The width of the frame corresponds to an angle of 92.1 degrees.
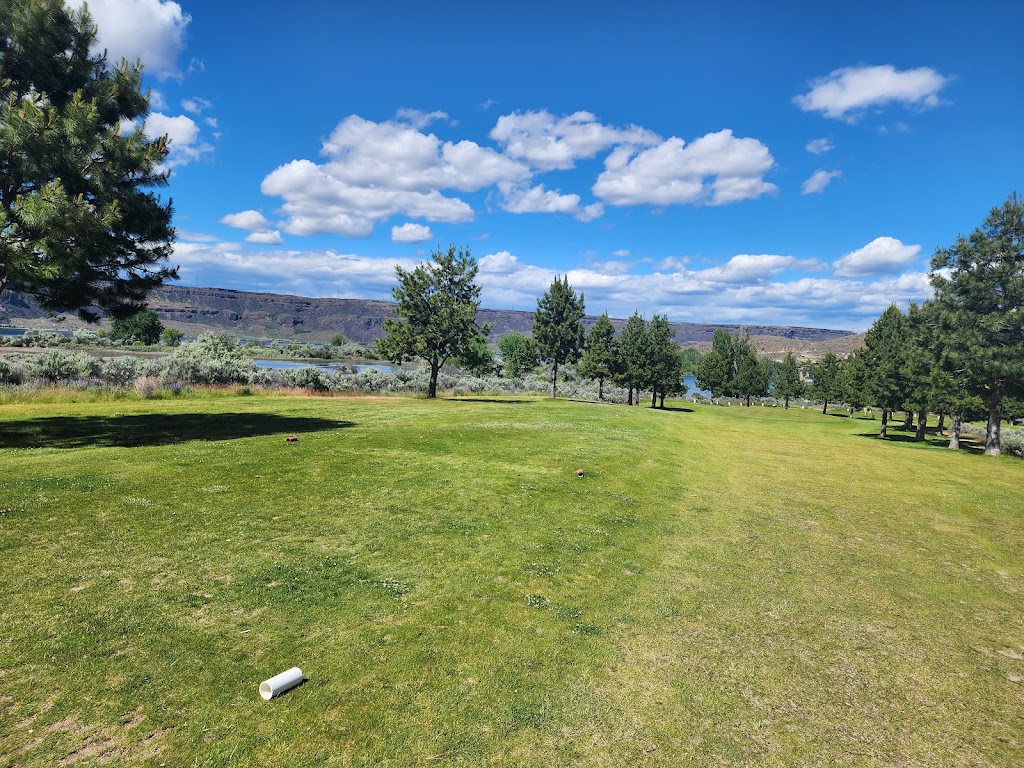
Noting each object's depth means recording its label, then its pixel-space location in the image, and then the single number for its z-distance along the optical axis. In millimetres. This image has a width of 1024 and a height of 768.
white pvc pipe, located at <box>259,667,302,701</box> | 4258
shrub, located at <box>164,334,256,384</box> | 31438
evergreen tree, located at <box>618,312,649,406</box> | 54250
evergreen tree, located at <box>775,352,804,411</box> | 85312
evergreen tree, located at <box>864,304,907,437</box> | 33375
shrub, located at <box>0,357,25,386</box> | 25594
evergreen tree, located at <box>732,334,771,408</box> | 78062
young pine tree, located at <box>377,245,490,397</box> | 35562
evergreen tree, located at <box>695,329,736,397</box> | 79438
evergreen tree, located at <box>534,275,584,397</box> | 54344
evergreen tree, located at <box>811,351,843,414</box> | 69250
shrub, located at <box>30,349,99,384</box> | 27719
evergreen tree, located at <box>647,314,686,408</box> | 54312
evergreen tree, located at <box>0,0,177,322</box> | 11516
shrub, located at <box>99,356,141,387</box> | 29031
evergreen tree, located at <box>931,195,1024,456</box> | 24328
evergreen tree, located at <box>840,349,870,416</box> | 37688
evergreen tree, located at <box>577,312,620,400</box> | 55312
